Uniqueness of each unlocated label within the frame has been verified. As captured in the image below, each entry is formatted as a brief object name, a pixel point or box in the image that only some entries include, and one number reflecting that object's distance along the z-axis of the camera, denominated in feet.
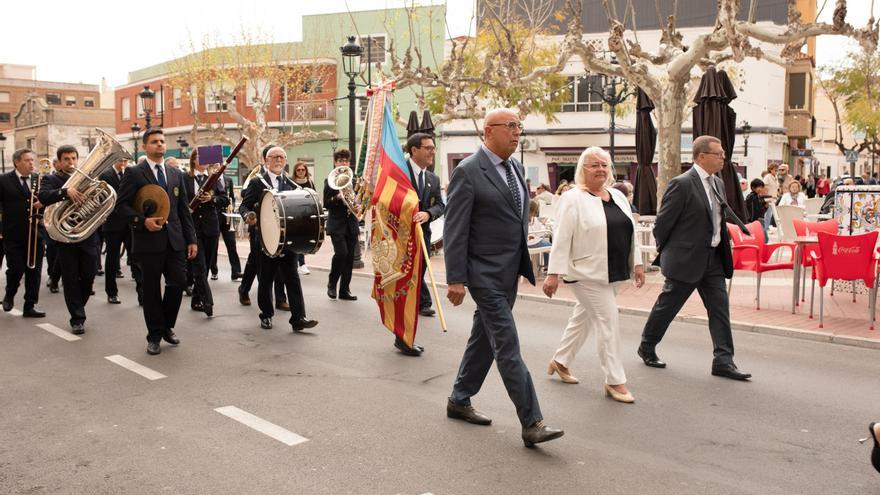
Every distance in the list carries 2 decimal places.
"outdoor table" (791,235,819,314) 30.77
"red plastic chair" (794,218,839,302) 34.12
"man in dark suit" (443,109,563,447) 16.39
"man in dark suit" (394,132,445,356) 25.55
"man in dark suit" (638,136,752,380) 22.16
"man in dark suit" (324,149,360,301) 36.01
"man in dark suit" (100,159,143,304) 38.01
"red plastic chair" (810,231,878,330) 28.25
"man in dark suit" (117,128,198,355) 25.02
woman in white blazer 19.40
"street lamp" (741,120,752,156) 112.78
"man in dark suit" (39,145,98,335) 28.58
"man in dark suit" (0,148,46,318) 33.24
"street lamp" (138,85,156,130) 96.58
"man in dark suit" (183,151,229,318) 36.16
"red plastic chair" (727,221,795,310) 33.42
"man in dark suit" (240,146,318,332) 28.66
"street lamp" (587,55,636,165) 78.74
